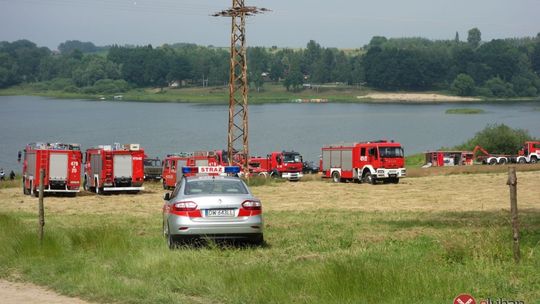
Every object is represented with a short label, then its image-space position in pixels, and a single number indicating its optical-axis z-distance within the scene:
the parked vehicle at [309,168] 69.69
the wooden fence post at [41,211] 16.31
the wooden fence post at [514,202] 12.05
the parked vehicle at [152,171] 58.94
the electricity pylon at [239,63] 49.56
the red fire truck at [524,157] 70.12
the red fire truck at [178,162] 50.84
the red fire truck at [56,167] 42.75
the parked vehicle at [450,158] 69.81
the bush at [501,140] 78.50
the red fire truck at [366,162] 47.75
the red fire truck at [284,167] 56.78
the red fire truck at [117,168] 44.94
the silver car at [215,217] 15.10
